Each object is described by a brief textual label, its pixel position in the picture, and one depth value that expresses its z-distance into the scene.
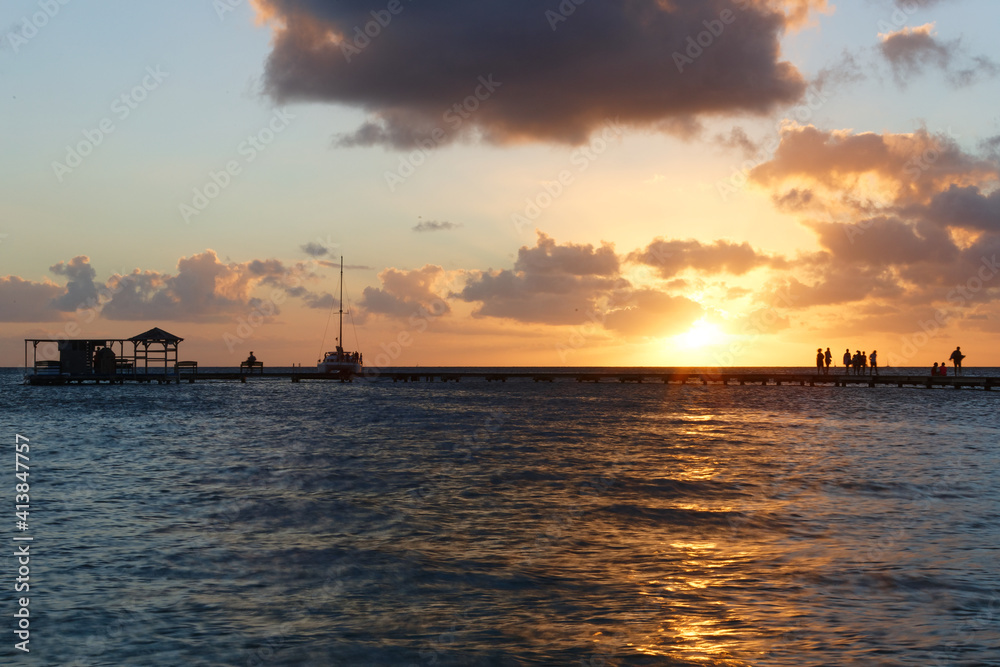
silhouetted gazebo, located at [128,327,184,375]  84.88
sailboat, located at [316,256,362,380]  120.09
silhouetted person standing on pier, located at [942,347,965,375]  71.25
